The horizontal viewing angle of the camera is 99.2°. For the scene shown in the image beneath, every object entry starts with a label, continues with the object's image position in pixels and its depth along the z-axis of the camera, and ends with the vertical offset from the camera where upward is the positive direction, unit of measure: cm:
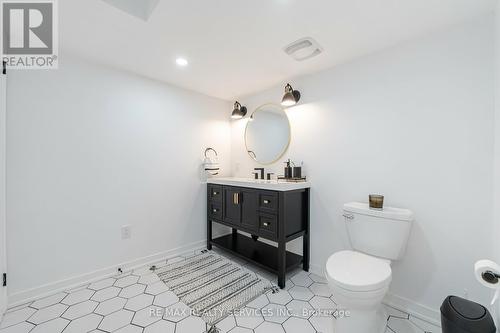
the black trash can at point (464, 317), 99 -74
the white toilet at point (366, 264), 121 -65
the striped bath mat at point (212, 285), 160 -108
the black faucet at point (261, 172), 261 -10
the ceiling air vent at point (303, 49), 167 +95
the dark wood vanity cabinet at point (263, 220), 190 -57
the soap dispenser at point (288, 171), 224 -7
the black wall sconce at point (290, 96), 221 +71
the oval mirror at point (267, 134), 246 +38
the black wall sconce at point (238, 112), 288 +71
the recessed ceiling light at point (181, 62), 194 +95
